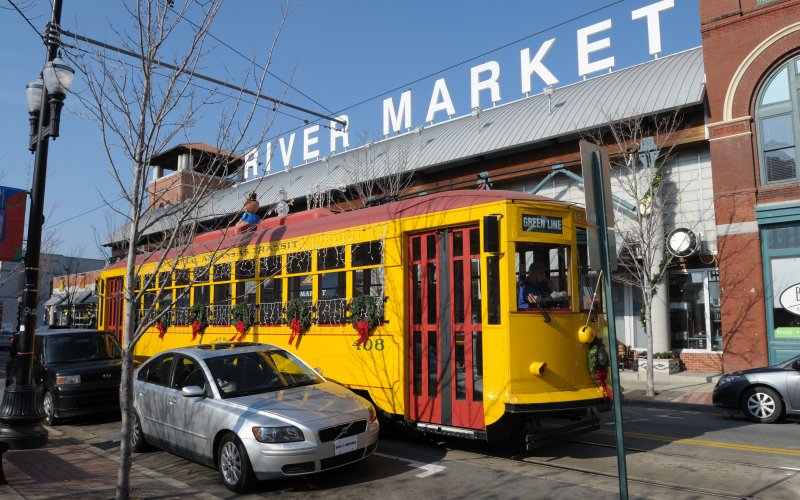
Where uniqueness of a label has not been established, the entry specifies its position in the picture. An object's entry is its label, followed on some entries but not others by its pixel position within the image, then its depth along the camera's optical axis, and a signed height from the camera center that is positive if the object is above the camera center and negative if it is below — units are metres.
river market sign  22.05 +10.28
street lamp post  8.45 +0.41
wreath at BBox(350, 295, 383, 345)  8.58 +0.12
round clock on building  17.67 +2.29
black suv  10.77 -0.85
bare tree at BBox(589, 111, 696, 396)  16.22 +4.05
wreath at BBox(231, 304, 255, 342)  10.89 +0.10
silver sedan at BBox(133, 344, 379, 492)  6.39 -1.01
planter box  17.47 -1.25
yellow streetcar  7.32 +0.16
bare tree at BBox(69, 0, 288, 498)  5.86 +1.39
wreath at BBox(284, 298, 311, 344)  9.72 +0.13
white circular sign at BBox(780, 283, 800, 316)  15.98 +0.57
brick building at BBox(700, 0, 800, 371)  16.28 +3.93
